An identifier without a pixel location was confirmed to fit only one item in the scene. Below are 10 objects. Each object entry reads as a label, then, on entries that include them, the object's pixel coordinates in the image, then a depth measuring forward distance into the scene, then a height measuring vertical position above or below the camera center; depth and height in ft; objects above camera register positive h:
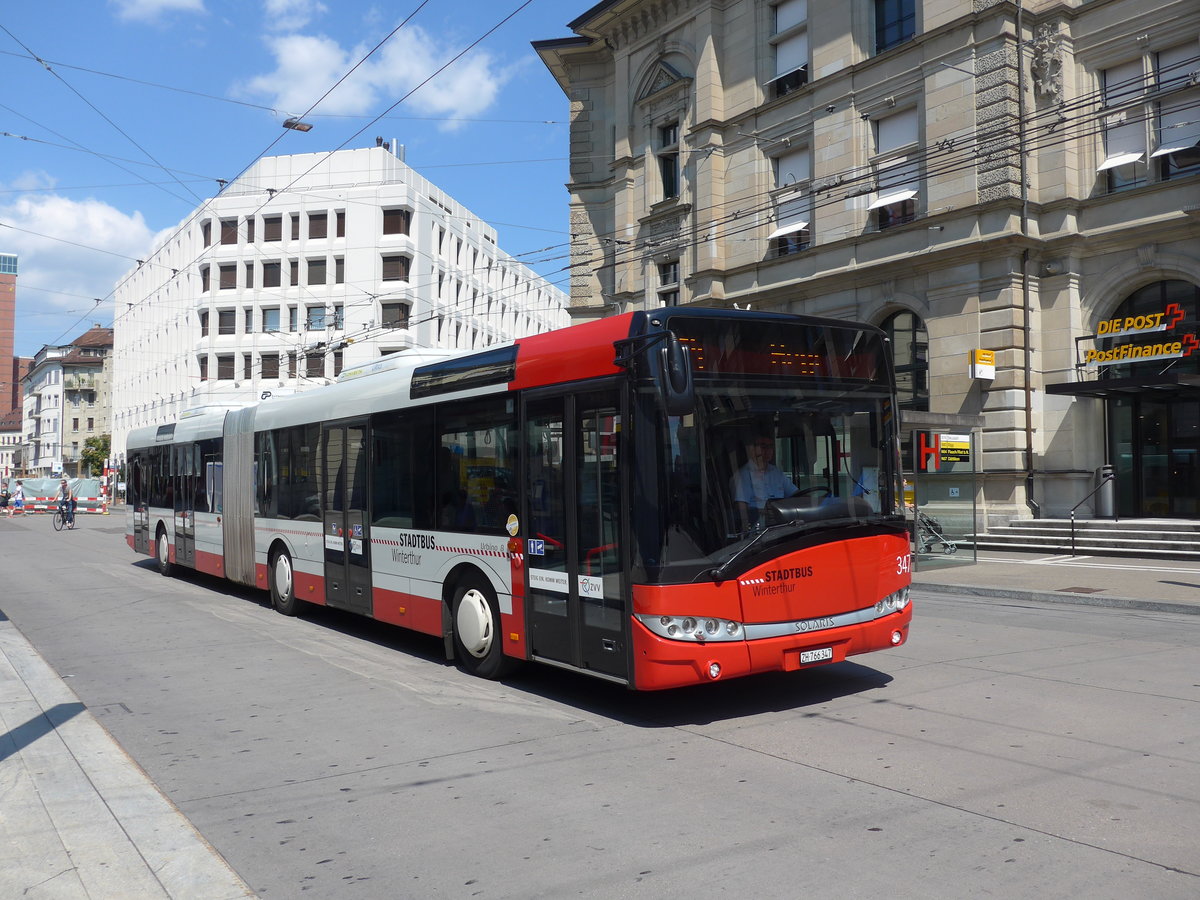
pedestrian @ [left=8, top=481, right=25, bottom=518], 184.92 -2.77
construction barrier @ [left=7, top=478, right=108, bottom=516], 183.62 -1.89
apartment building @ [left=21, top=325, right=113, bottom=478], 368.07 +31.57
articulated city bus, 22.13 -0.58
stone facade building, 72.49 +20.90
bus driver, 22.54 -0.23
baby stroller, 71.10 -4.59
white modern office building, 188.55 +40.37
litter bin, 75.46 -1.83
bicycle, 125.70 -3.98
